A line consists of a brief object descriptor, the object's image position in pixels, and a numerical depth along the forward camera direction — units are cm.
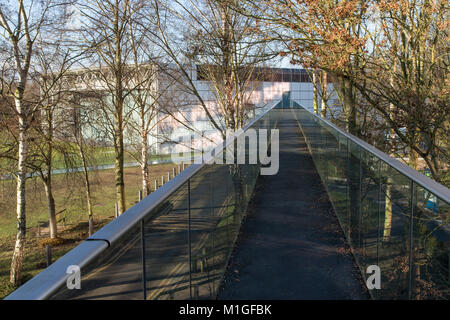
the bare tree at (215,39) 1077
